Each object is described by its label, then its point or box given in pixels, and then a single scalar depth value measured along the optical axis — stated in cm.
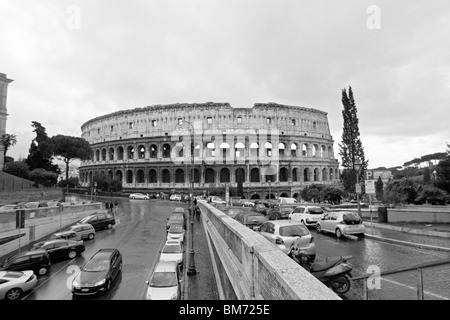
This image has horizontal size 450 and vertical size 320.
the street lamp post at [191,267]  1507
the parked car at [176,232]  2037
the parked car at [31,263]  1491
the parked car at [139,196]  5644
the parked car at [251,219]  1659
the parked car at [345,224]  1519
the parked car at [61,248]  1797
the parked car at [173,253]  1591
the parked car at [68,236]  2089
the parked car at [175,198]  5391
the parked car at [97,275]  1258
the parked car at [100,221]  2725
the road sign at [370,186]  1697
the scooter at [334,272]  652
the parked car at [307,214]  1894
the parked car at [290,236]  1000
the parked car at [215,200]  4316
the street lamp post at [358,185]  1902
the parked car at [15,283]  1238
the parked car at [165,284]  1139
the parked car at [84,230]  2316
